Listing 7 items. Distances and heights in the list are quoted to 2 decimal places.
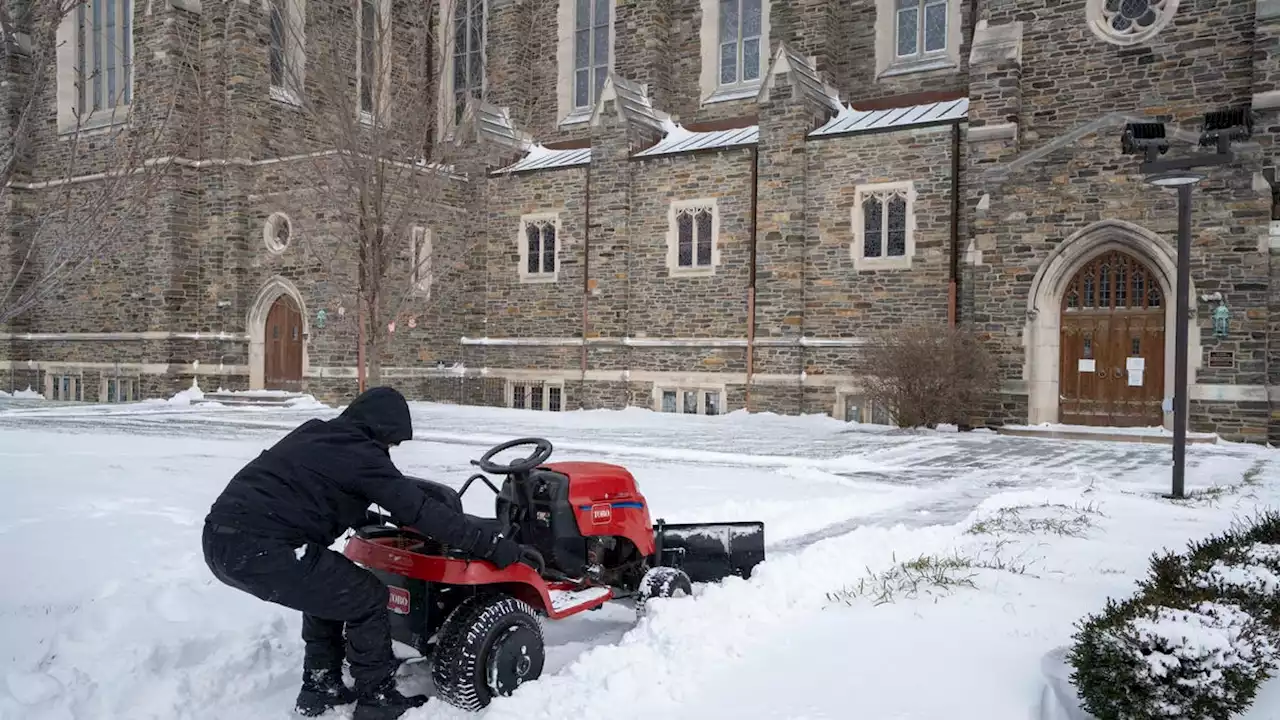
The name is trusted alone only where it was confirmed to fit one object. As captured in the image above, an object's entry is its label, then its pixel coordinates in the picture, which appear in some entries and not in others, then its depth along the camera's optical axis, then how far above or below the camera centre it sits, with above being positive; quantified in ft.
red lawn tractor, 12.53 -3.44
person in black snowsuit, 11.65 -2.27
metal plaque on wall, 49.39 -0.01
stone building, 52.29 +9.24
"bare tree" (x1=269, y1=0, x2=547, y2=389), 36.94 +8.53
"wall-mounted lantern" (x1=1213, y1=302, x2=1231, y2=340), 49.24 +2.01
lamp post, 28.55 +5.79
